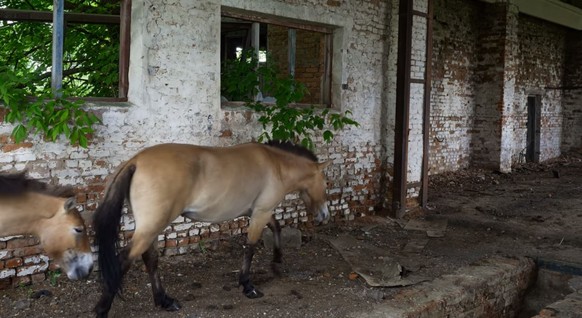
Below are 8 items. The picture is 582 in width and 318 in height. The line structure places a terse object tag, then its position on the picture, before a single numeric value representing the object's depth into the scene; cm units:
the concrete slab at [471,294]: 432
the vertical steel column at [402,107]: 750
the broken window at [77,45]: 596
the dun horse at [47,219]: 324
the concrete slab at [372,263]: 493
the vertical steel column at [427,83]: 794
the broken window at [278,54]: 639
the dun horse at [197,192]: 369
